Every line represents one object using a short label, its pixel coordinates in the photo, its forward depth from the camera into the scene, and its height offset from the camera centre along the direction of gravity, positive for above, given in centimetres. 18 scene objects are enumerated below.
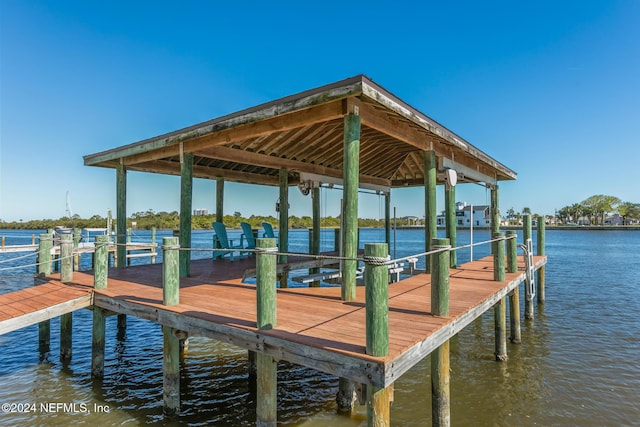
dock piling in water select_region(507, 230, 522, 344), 718 -170
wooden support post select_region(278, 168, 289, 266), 870 +26
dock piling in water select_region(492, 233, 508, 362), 643 -168
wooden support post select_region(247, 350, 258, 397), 582 -265
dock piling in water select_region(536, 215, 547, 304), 1090 -94
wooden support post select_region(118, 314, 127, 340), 896 -267
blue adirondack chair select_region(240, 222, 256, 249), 965 -34
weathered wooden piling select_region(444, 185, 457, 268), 801 +30
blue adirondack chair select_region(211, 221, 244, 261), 920 -47
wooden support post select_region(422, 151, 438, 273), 691 +57
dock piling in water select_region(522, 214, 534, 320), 863 -42
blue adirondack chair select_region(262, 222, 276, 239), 1088 -21
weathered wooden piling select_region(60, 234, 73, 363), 636 -111
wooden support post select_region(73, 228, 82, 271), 936 -38
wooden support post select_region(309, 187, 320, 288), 1035 -13
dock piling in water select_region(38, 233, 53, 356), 701 -96
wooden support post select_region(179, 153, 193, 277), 687 +54
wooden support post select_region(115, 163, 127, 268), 848 +59
